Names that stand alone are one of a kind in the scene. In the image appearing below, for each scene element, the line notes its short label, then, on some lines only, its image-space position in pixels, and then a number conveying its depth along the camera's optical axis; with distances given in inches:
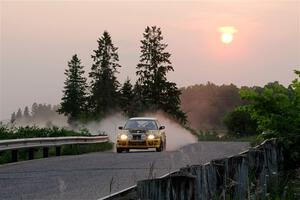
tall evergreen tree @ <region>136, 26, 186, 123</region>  3654.0
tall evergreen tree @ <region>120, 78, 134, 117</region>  3533.5
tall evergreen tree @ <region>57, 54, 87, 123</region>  3937.0
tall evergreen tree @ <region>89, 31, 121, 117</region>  3683.6
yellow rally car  1072.8
